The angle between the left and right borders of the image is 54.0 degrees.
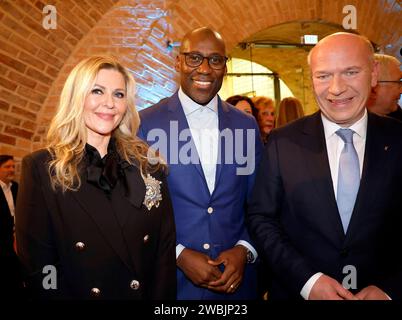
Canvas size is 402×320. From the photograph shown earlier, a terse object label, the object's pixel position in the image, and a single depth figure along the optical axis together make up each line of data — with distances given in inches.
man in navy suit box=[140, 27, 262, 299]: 85.9
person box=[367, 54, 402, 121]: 129.6
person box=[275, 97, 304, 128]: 176.4
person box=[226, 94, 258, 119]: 160.8
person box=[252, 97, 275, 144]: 167.2
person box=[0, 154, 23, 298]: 171.9
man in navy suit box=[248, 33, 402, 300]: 71.3
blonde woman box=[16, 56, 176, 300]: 69.4
